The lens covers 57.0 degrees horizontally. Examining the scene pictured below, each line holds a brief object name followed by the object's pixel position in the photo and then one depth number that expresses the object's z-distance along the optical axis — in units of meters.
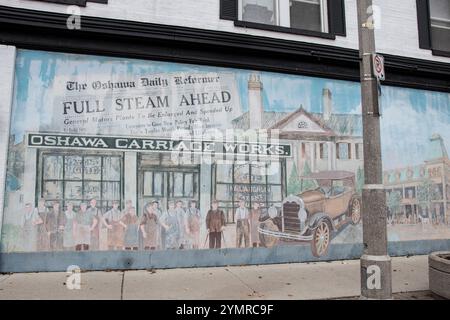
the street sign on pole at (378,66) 5.31
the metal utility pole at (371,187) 5.03
